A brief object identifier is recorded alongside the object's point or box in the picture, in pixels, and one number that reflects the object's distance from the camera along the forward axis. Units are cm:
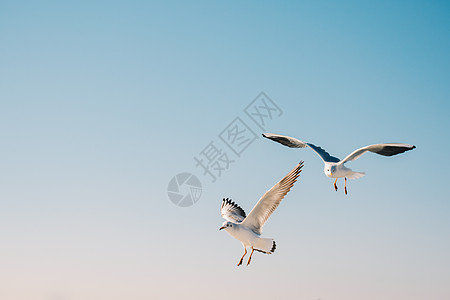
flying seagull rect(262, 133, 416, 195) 1211
